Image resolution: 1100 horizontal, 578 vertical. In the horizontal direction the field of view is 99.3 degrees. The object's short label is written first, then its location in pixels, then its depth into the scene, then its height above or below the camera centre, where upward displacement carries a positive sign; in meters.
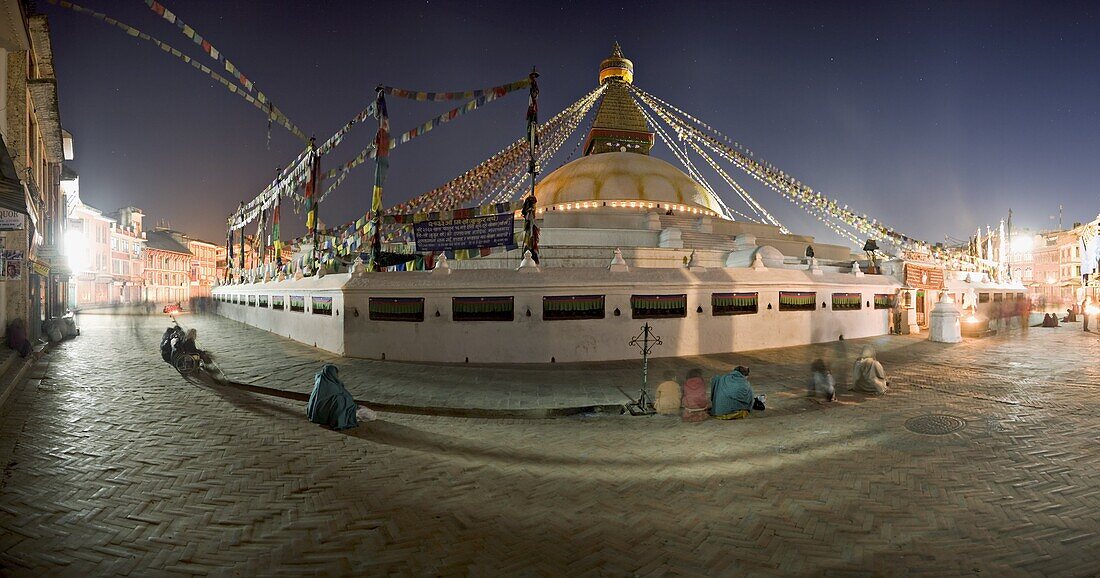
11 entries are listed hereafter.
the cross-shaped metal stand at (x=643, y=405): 7.88 -2.00
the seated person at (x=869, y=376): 9.26 -1.74
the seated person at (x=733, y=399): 7.59 -1.77
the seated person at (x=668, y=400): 7.87 -1.85
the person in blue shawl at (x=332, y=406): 7.06 -1.75
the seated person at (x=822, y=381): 8.70 -1.71
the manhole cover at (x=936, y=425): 6.94 -2.09
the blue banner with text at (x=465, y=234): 13.02 +1.62
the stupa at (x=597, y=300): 12.26 -0.29
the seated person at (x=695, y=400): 7.56 -1.79
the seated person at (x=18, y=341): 12.16 -1.27
